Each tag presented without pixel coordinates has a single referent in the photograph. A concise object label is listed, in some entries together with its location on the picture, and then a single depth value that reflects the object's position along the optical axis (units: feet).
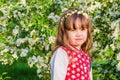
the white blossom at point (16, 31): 12.71
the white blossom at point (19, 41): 12.31
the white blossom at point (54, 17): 12.43
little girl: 8.01
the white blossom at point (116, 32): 9.86
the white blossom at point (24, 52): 12.25
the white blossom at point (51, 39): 11.93
